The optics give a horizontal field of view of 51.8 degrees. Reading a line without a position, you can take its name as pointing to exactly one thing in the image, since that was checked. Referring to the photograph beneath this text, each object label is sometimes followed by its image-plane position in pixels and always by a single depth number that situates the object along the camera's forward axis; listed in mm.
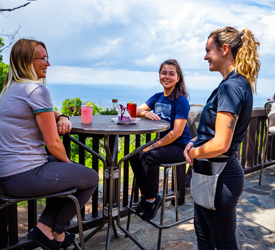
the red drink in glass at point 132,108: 2443
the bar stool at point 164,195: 2392
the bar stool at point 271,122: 3857
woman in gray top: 1608
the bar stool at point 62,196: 1626
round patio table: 1868
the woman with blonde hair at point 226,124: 1358
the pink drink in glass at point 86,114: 2083
